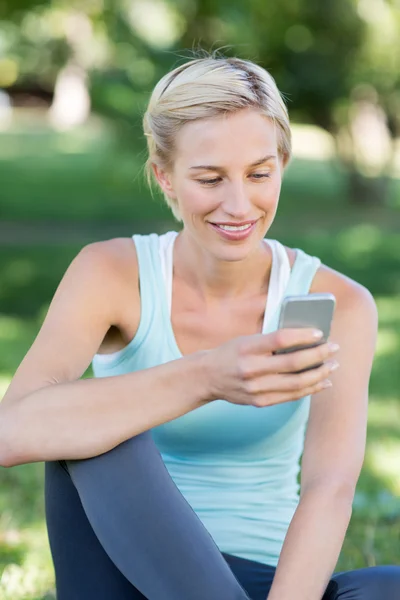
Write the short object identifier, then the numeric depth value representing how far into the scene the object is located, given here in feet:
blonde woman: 7.37
